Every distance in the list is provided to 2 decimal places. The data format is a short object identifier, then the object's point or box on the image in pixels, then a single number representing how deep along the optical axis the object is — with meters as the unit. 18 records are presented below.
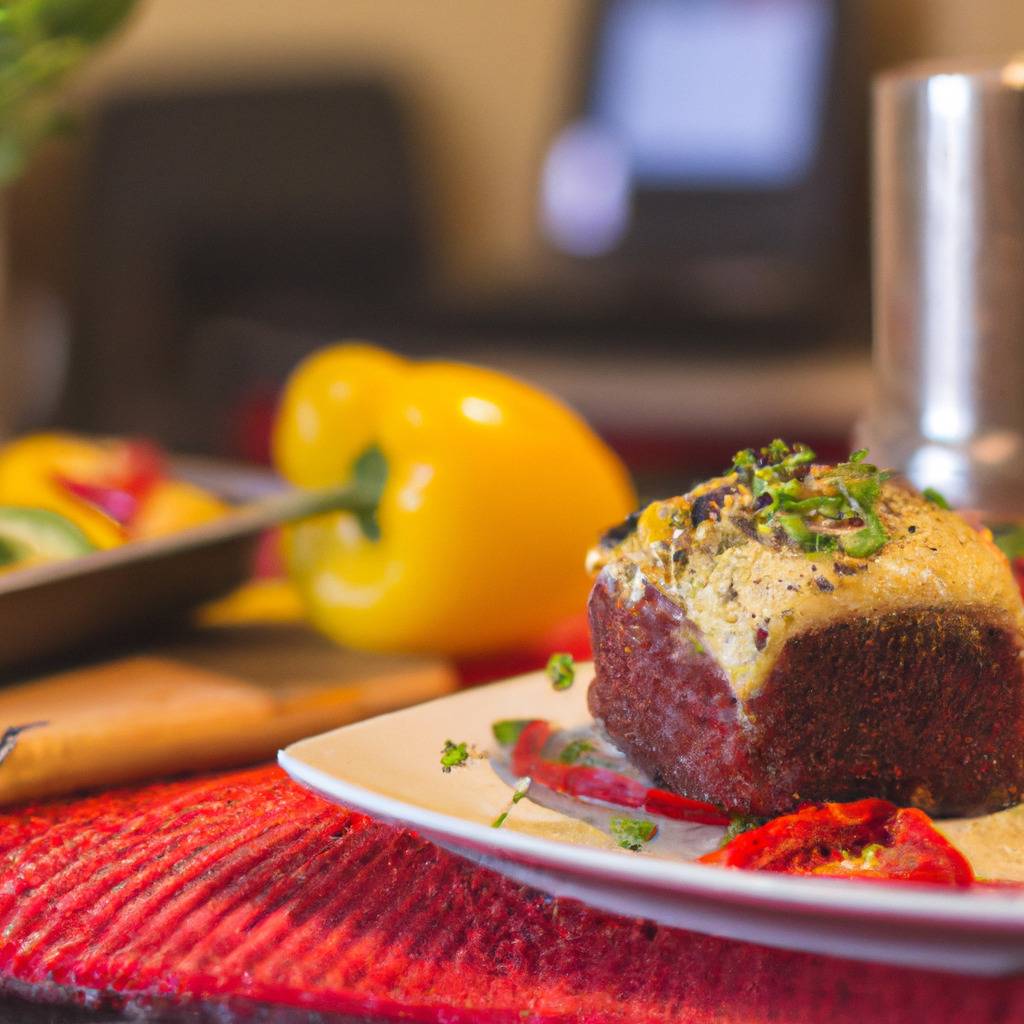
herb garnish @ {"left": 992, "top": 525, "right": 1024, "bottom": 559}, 0.50
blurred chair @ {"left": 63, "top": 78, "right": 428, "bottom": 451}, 2.00
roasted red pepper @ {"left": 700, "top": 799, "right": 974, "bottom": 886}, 0.40
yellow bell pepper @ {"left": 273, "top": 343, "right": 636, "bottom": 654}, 0.57
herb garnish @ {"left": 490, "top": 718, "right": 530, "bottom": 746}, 0.46
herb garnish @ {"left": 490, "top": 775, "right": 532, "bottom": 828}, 0.42
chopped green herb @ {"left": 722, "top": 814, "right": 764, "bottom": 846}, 0.43
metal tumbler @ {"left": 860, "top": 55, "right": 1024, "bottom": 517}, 0.54
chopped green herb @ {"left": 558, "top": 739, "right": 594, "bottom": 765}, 0.46
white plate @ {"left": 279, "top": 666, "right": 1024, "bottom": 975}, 0.37
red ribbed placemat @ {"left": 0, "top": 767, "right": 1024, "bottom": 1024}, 0.39
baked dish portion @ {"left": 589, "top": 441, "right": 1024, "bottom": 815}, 0.43
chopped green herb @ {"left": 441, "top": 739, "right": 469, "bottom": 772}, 0.44
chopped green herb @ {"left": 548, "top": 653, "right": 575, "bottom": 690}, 0.47
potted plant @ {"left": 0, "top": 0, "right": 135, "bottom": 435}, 0.57
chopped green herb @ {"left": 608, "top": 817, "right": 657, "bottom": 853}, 0.42
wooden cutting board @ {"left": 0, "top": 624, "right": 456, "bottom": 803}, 0.48
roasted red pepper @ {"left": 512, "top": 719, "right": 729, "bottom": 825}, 0.43
